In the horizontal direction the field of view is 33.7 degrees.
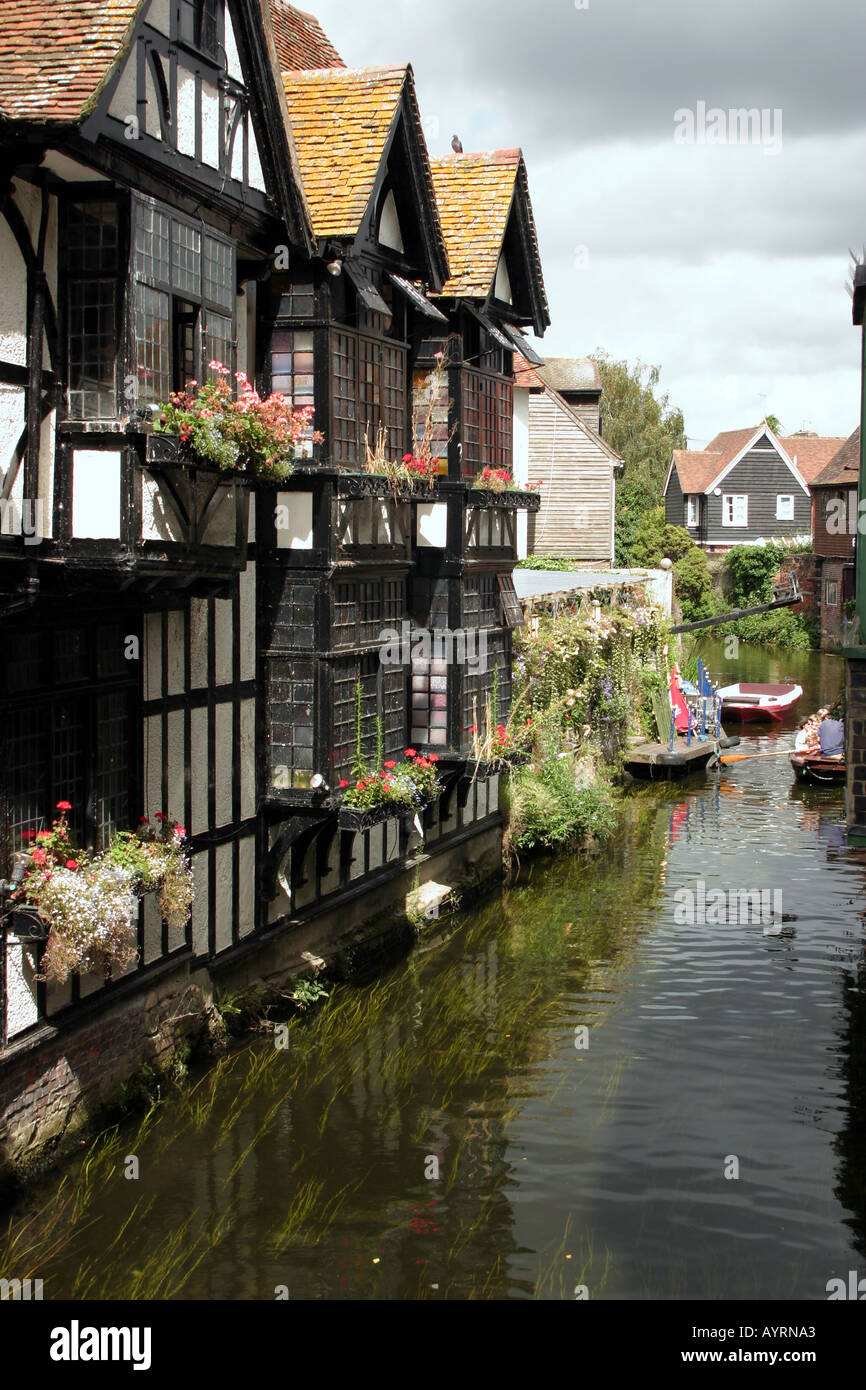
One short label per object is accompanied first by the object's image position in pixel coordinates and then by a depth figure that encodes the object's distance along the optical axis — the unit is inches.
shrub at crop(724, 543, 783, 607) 2512.3
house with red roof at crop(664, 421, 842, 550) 2760.8
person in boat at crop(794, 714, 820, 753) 1186.6
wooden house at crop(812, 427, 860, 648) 2091.5
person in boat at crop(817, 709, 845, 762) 1125.7
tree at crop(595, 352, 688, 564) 2891.2
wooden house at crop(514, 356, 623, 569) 1785.2
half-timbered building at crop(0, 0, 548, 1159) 425.7
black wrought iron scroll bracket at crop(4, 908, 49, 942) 420.5
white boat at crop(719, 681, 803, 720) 1517.0
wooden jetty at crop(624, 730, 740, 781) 1194.6
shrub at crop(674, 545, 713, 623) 2463.1
